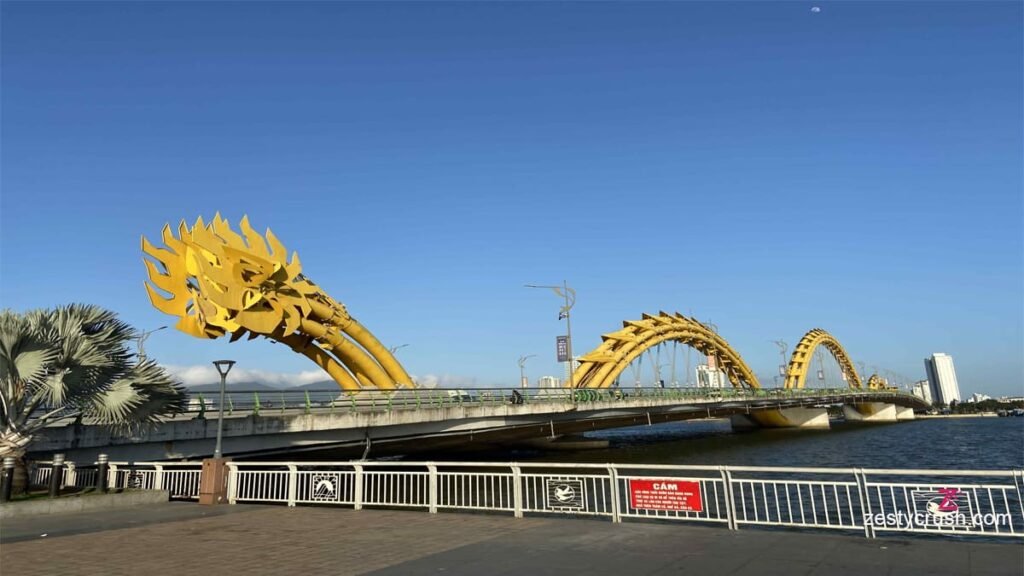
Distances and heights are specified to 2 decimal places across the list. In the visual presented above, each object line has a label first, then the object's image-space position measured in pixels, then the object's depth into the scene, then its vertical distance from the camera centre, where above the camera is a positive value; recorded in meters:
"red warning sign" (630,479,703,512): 11.71 -2.11
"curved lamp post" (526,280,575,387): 50.02 +6.84
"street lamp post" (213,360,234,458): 18.73 +1.21
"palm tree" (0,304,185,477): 16.91 +1.16
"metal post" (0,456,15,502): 16.02 -1.74
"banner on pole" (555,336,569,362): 52.94 +4.04
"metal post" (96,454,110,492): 18.27 -1.85
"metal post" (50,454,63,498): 16.83 -1.75
